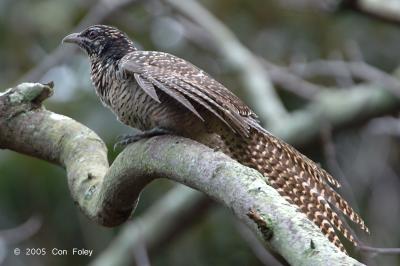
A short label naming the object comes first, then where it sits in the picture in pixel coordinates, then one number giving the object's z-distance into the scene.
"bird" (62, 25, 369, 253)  7.42
